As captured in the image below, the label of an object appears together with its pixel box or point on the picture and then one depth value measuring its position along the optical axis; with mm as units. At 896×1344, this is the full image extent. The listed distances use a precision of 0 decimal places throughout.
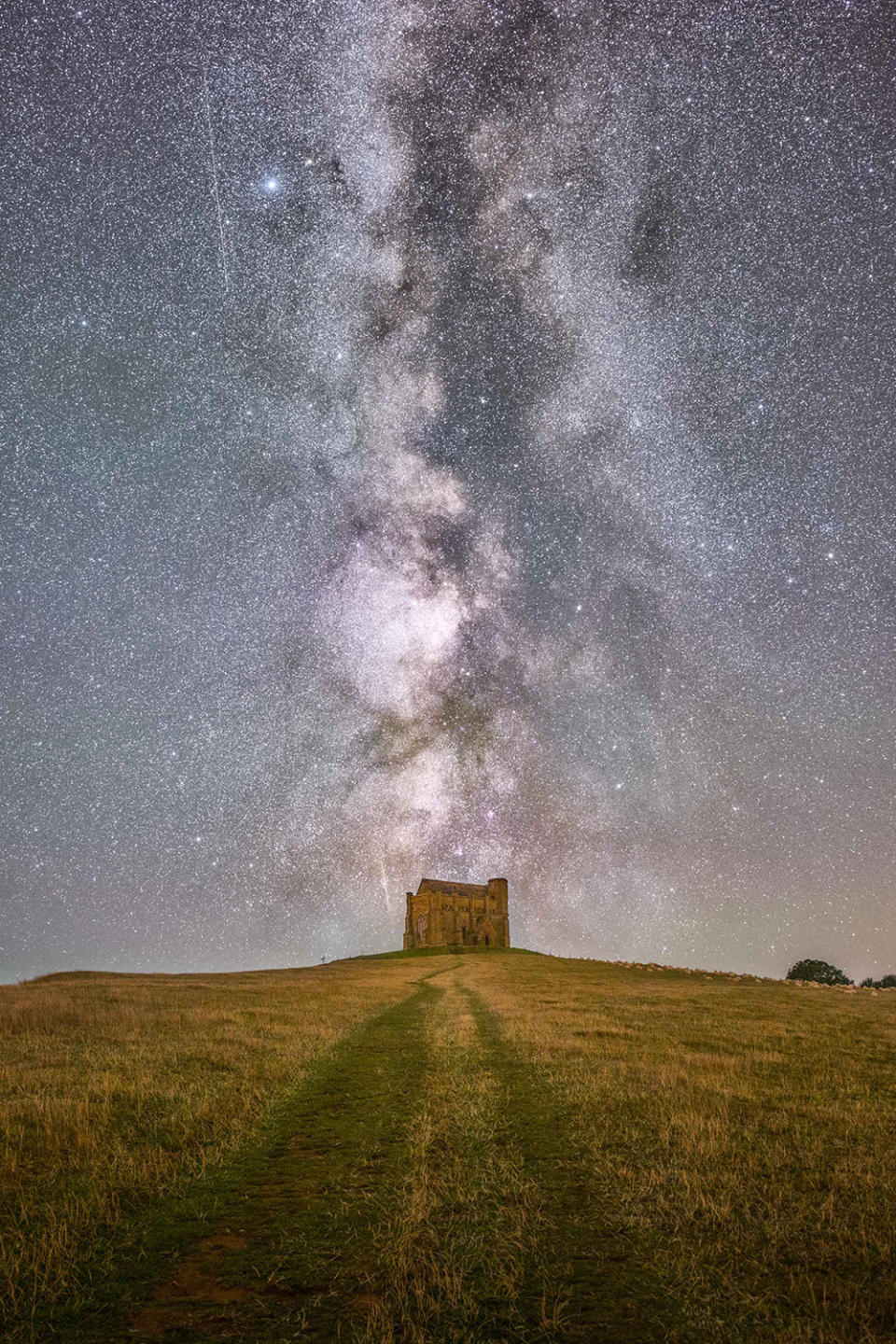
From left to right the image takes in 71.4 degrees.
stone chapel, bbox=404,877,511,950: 99938
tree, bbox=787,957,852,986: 78062
